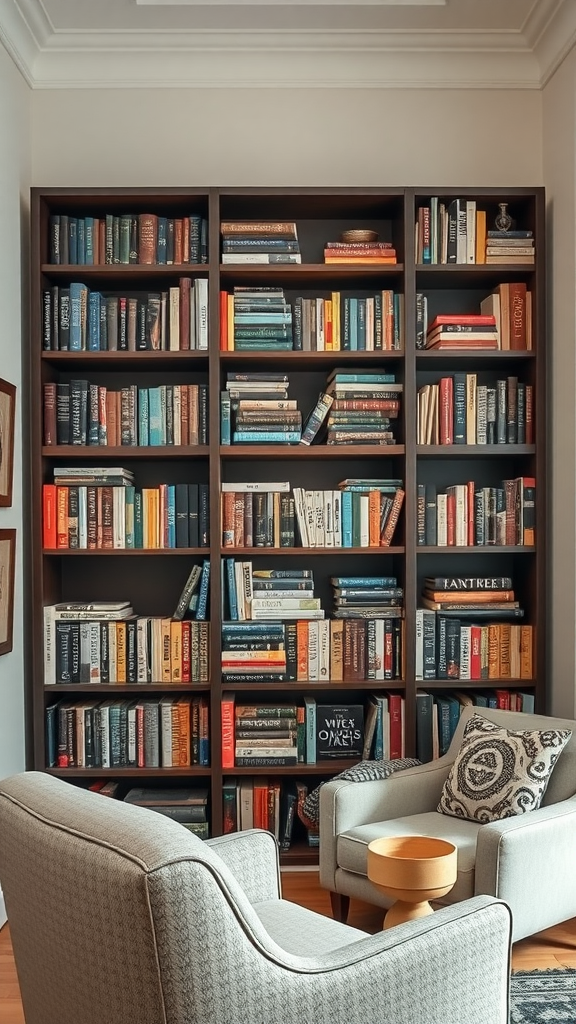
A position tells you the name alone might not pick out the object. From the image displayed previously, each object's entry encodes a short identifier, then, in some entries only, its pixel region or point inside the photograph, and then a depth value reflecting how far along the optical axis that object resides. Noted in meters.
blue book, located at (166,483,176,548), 3.48
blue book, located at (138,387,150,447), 3.48
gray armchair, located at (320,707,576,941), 2.51
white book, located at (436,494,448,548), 3.51
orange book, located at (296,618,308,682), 3.48
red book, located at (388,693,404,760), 3.49
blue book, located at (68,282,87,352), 3.45
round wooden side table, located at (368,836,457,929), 2.12
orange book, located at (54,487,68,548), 3.46
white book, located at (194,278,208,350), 3.45
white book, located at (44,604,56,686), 3.45
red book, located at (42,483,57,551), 3.46
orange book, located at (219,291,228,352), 3.47
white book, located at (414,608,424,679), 3.50
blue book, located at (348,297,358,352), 3.50
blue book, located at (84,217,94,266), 3.48
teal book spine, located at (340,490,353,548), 3.50
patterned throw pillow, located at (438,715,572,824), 2.79
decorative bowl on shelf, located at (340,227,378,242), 3.52
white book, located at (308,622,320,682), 3.48
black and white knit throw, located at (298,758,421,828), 3.03
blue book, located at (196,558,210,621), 3.48
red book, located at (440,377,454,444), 3.49
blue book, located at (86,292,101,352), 3.47
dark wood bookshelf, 3.44
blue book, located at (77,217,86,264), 3.49
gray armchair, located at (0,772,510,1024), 1.30
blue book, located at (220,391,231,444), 3.46
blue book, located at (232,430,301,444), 3.47
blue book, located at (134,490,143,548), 3.49
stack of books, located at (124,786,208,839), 3.42
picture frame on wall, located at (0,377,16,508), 3.12
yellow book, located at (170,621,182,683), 3.47
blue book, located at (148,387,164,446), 3.48
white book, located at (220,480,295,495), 3.49
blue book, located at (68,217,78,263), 3.49
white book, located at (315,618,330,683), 3.48
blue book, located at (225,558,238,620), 3.49
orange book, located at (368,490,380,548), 3.50
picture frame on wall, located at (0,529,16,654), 3.12
